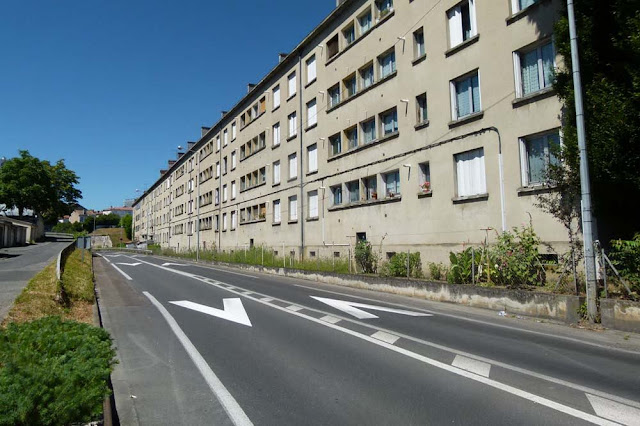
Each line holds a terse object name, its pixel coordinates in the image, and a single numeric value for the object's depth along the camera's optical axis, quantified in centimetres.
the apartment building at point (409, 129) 1428
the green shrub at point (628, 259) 881
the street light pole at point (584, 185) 916
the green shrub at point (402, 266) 1598
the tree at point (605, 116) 928
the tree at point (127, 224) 12087
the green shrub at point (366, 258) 1905
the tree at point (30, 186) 6762
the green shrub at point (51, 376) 293
